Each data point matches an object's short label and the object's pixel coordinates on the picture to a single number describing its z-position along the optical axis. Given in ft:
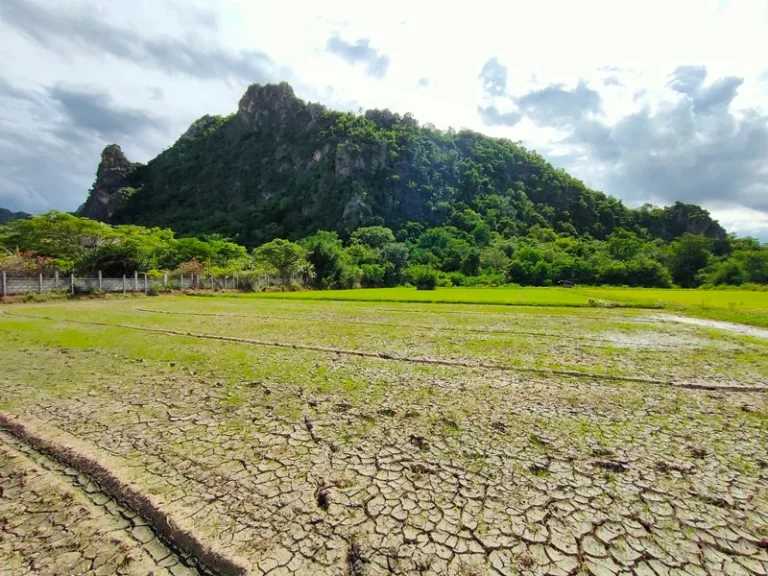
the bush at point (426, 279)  171.83
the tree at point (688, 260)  214.48
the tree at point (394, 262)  216.74
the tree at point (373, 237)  268.00
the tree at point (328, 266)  165.99
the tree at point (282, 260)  152.56
